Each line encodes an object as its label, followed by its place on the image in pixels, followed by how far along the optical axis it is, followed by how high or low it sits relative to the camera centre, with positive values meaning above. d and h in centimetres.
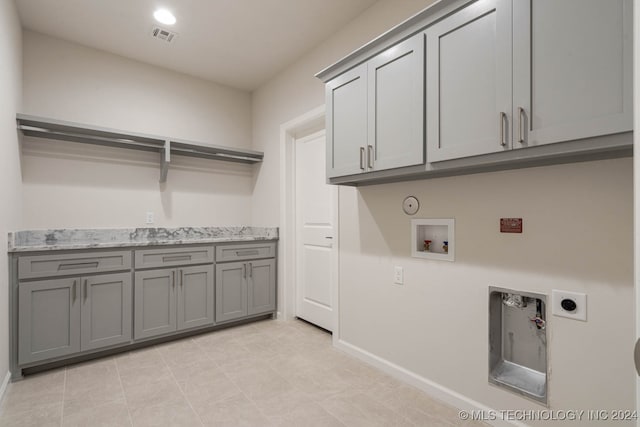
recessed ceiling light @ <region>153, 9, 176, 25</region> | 262 +162
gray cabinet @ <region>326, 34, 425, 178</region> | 182 +65
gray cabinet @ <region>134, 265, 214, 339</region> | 280 -76
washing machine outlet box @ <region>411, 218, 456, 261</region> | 198 -14
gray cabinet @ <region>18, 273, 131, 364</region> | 232 -77
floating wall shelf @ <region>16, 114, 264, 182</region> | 269 +72
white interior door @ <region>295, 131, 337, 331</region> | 324 -18
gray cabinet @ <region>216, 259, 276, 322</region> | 324 -75
